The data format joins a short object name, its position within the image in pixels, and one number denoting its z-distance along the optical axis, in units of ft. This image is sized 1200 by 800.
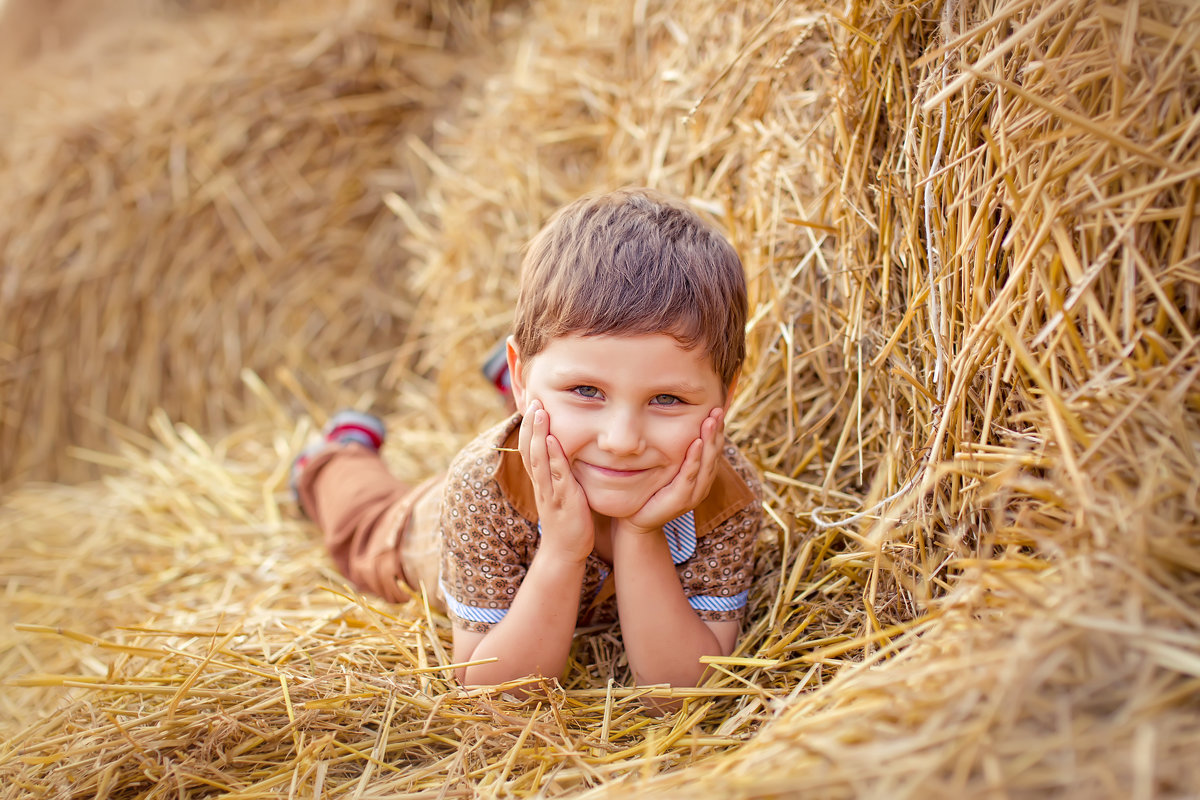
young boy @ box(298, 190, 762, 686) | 3.08
